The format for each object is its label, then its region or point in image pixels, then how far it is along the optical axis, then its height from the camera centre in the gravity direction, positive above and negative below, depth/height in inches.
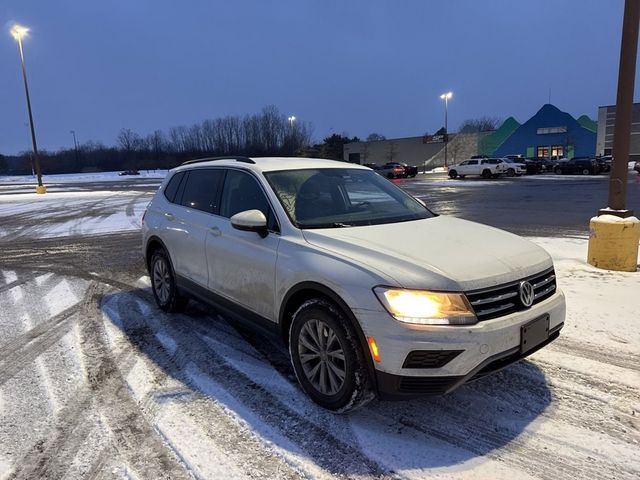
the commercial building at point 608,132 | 2406.5 +46.4
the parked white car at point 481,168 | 1605.6 -67.9
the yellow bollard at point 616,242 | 267.7 -54.6
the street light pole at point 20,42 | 1139.9 +283.5
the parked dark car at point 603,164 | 1628.8 -73.3
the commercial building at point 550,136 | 2501.2 +42.8
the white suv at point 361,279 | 115.6 -33.6
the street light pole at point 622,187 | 267.1 -25.7
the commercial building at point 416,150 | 3029.0 +1.5
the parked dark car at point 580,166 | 1600.6 -76.0
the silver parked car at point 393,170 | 1798.7 -70.1
